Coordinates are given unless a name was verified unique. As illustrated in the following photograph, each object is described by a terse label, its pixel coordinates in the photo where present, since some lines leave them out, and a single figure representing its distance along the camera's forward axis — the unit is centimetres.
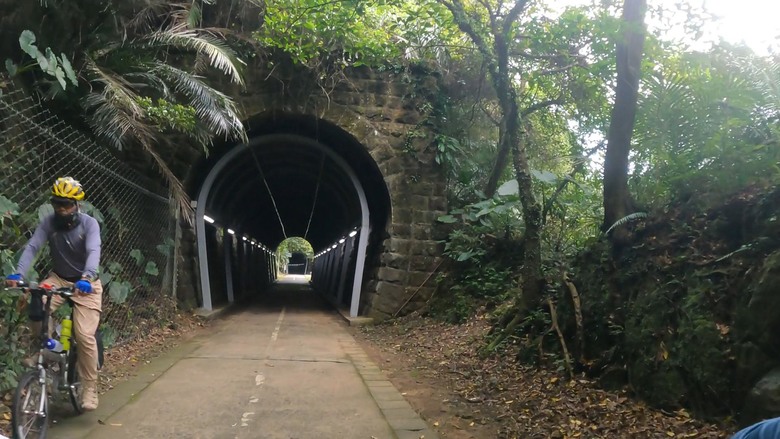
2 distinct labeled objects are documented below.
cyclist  405
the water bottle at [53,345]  385
